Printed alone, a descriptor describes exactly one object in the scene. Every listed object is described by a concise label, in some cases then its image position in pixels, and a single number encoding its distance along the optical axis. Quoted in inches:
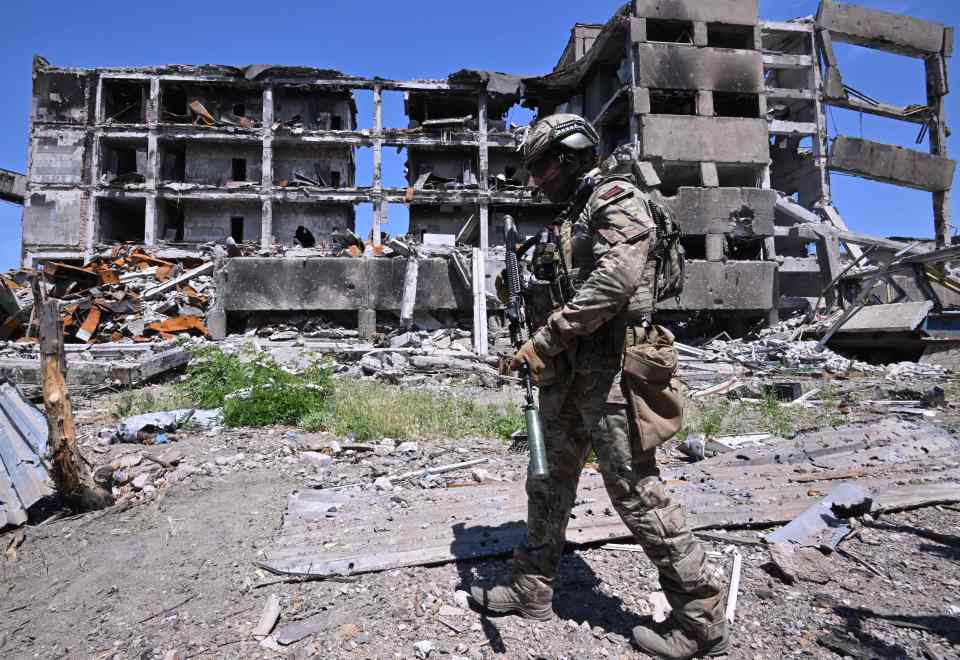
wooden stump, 124.7
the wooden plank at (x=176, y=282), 525.7
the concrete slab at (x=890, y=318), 406.0
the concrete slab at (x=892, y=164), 749.9
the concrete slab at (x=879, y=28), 757.3
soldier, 70.5
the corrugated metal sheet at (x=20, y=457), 125.0
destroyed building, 612.1
